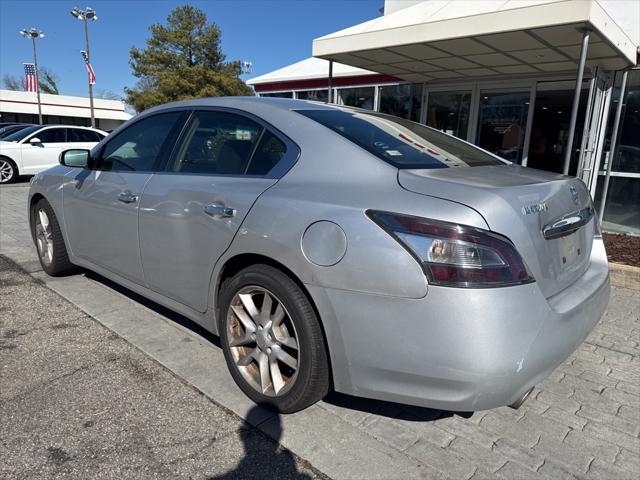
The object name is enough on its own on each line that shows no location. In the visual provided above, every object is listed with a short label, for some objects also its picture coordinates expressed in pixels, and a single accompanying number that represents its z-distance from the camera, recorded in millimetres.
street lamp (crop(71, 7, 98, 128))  29331
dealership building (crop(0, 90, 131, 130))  45719
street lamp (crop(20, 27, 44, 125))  40094
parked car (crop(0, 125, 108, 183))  12414
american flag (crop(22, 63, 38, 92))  35125
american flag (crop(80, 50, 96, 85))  24219
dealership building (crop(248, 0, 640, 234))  5262
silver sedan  1821
